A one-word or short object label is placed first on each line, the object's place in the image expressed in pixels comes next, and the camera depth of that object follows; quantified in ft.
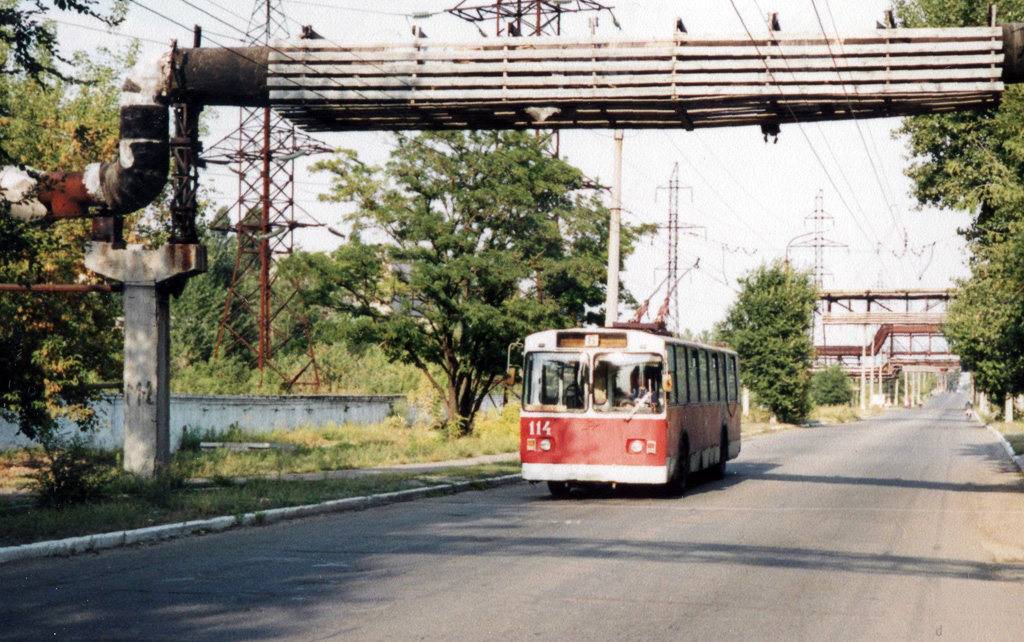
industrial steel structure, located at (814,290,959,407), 312.71
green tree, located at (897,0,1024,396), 73.31
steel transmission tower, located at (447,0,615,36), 135.13
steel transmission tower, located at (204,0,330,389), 142.00
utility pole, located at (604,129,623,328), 88.89
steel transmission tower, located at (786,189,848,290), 317.63
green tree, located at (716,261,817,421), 199.41
